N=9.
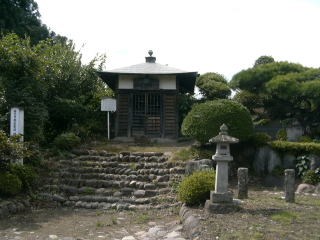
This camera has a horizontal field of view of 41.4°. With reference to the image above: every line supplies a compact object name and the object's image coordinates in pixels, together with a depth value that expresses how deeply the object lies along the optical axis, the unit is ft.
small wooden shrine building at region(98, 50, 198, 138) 66.18
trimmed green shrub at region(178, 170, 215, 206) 32.50
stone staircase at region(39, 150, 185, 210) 38.63
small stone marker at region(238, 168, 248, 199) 36.68
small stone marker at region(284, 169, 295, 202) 34.71
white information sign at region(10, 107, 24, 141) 43.04
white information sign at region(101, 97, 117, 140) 65.26
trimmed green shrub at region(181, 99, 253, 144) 49.70
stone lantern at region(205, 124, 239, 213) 29.66
